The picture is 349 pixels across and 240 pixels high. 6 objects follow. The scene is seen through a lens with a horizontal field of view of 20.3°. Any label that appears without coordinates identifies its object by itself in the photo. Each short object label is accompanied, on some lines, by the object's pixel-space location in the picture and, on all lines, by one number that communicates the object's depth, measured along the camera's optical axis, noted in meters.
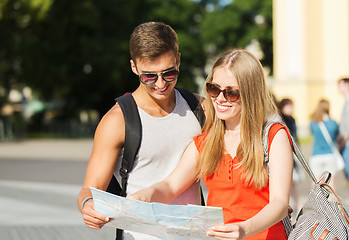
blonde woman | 3.64
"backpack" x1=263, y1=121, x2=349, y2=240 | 3.59
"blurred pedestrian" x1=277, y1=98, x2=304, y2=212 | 11.56
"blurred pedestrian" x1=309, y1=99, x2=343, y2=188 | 13.90
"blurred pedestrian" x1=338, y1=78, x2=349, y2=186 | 13.67
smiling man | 4.21
